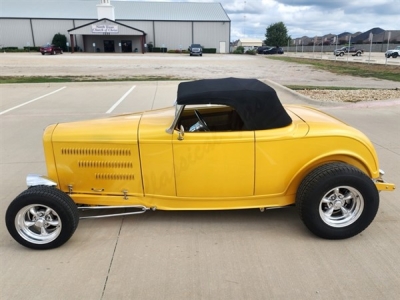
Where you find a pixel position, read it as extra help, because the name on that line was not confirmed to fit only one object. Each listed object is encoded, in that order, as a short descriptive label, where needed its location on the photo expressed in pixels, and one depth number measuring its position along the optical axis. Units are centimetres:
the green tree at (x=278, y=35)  10444
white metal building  6241
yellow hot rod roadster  309
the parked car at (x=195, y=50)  5162
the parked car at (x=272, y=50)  7150
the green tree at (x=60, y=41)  6262
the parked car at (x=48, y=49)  5084
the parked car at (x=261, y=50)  7206
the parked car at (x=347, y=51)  5419
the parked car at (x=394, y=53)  4576
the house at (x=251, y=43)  12503
